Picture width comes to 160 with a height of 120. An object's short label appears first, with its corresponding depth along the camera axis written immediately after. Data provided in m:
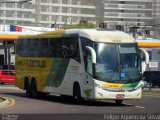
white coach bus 24.81
